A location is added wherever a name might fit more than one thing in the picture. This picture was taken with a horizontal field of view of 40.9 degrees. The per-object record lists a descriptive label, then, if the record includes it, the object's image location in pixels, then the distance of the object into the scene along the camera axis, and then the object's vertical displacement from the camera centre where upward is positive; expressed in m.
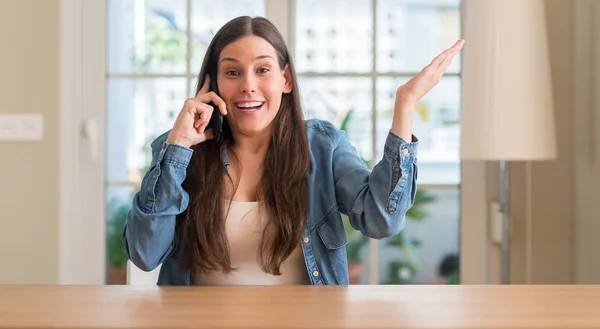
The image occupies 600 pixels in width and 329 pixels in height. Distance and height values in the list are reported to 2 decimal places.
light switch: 2.94 +0.11
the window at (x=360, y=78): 3.05 +0.31
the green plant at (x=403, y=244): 3.07 -0.33
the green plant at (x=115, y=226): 3.16 -0.27
